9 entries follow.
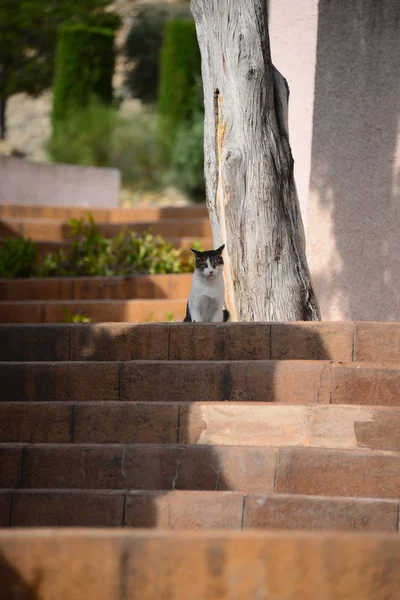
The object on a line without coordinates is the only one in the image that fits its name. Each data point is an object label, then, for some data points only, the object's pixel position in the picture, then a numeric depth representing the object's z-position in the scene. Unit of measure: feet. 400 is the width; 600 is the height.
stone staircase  29.86
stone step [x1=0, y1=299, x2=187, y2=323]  59.93
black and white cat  46.68
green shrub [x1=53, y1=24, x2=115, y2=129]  126.93
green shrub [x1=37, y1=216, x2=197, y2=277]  67.82
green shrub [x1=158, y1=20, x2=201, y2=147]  122.21
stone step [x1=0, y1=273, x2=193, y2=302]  63.62
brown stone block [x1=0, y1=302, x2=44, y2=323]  62.69
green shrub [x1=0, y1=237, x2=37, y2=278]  69.36
